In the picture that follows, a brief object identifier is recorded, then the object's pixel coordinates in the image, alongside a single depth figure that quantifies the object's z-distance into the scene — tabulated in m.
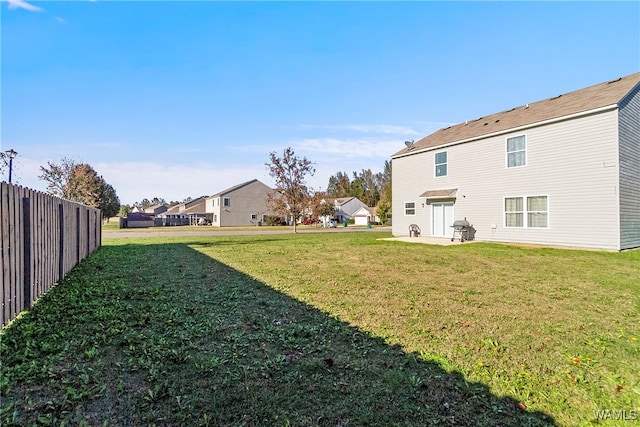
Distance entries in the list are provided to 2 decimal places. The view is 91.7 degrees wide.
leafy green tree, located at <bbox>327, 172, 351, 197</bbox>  81.69
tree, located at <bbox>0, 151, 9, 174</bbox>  17.61
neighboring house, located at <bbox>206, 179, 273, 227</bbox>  47.75
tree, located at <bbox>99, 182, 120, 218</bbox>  51.97
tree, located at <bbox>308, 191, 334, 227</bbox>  31.53
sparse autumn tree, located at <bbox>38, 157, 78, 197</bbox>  33.06
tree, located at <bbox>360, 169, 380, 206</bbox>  74.91
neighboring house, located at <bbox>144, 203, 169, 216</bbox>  85.65
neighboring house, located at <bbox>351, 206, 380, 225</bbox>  53.24
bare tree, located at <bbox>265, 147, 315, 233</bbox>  30.38
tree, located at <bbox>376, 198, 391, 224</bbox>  50.12
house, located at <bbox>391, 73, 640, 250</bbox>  11.78
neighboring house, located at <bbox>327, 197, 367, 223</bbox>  59.81
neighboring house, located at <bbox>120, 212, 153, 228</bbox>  48.22
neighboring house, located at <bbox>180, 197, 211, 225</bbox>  54.07
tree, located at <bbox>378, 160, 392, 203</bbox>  75.59
